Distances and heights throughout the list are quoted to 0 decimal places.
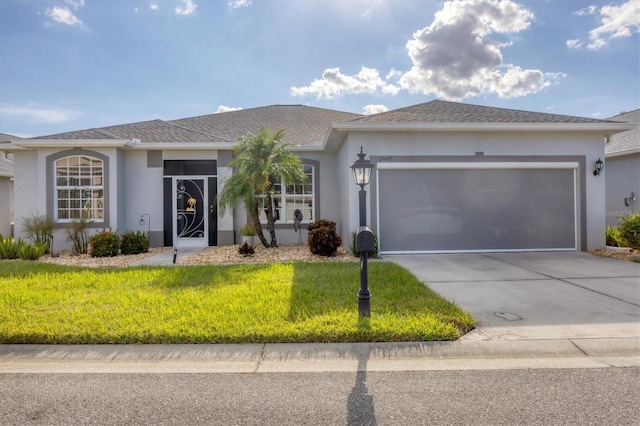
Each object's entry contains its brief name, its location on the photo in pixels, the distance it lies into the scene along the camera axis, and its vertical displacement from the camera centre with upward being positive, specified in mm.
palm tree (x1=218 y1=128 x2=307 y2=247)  9180 +1256
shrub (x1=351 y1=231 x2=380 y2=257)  8617 -951
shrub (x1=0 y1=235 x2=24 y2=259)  8938 -845
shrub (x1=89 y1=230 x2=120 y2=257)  9234 -791
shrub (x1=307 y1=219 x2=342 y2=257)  8844 -730
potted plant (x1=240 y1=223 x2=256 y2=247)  10617 -621
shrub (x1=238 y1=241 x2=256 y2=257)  9070 -978
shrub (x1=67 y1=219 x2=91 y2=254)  9898 -585
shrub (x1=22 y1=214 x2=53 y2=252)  9891 -375
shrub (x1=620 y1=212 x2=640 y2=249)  8359 -543
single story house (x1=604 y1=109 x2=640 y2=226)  11891 +1273
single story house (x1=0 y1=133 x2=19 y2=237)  14207 +857
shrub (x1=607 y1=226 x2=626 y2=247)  9009 -805
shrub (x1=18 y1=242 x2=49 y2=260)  8805 -917
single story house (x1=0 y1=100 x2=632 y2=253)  9172 +1066
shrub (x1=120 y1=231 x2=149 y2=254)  9714 -811
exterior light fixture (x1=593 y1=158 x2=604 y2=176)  9391 +1216
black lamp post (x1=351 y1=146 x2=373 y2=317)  4328 -55
